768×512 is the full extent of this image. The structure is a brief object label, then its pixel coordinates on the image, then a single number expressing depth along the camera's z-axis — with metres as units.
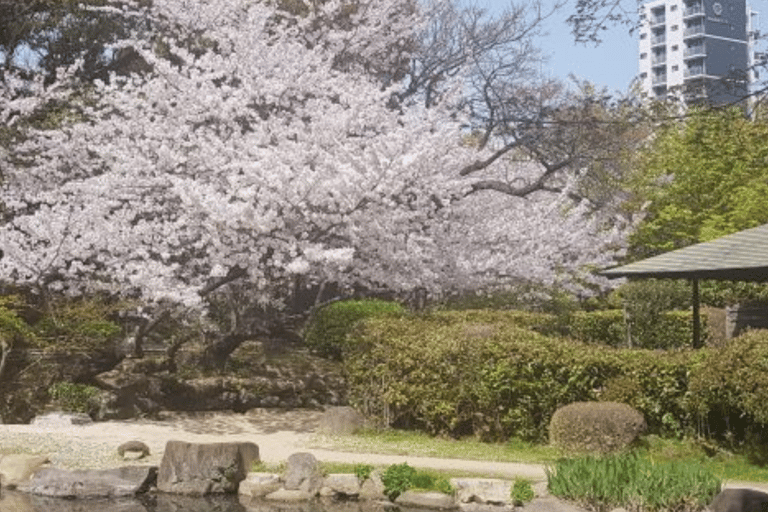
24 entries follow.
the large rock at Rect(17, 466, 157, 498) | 13.77
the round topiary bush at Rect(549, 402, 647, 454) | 13.79
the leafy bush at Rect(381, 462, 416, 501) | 12.70
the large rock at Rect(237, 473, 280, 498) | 13.46
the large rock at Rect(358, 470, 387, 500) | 12.95
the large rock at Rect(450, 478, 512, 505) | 12.27
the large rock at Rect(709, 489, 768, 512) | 10.00
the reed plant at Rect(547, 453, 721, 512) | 10.53
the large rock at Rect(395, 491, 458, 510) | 12.47
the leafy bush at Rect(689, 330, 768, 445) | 13.17
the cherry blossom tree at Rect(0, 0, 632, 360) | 18.75
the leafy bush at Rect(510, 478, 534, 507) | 11.95
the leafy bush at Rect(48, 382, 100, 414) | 19.09
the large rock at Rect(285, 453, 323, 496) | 13.27
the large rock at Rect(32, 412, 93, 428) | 17.77
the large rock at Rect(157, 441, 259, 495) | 13.66
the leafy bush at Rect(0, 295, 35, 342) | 18.25
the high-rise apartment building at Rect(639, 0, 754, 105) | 104.81
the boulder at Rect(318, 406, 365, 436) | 16.83
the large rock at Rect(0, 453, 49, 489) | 14.53
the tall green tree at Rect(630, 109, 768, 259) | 31.39
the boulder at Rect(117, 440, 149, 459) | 15.14
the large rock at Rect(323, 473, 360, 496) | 13.08
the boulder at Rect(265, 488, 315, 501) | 13.20
